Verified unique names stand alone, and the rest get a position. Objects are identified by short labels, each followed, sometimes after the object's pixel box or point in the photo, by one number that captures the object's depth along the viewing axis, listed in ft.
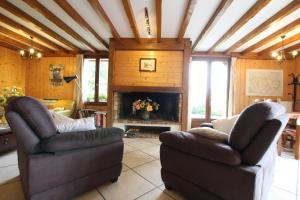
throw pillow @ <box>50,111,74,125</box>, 5.08
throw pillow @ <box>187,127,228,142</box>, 4.50
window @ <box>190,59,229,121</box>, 16.37
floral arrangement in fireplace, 12.52
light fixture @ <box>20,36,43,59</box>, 13.25
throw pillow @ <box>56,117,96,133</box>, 4.91
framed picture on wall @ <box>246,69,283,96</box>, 15.43
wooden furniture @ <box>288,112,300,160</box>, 8.60
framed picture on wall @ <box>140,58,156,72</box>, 12.84
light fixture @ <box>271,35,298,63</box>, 11.39
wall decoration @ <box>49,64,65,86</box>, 17.42
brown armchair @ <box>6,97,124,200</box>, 3.94
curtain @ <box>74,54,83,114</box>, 16.60
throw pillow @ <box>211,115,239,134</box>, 5.53
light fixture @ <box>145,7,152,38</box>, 8.72
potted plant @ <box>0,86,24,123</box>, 8.25
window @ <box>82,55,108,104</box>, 17.49
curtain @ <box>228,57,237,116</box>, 15.33
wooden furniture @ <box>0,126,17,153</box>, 7.59
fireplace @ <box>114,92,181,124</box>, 13.20
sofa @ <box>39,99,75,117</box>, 15.19
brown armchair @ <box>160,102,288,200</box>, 3.53
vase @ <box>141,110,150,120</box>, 12.78
